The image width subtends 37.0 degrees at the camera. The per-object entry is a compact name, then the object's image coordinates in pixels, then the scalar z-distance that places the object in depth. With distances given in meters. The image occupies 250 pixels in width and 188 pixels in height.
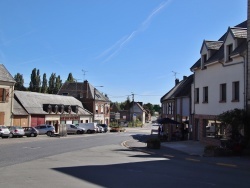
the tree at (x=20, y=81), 110.80
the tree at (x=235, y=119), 23.76
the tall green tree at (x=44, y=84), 109.94
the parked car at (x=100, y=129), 68.66
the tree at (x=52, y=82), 112.89
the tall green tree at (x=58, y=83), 113.24
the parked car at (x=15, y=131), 44.94
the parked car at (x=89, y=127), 65.62
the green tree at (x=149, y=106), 189.75
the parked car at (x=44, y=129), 54.38
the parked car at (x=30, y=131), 48.56
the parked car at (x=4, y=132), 43.09
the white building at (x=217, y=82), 27.09
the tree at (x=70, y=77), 115.06
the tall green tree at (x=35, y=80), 108.38
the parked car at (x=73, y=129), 60.64
